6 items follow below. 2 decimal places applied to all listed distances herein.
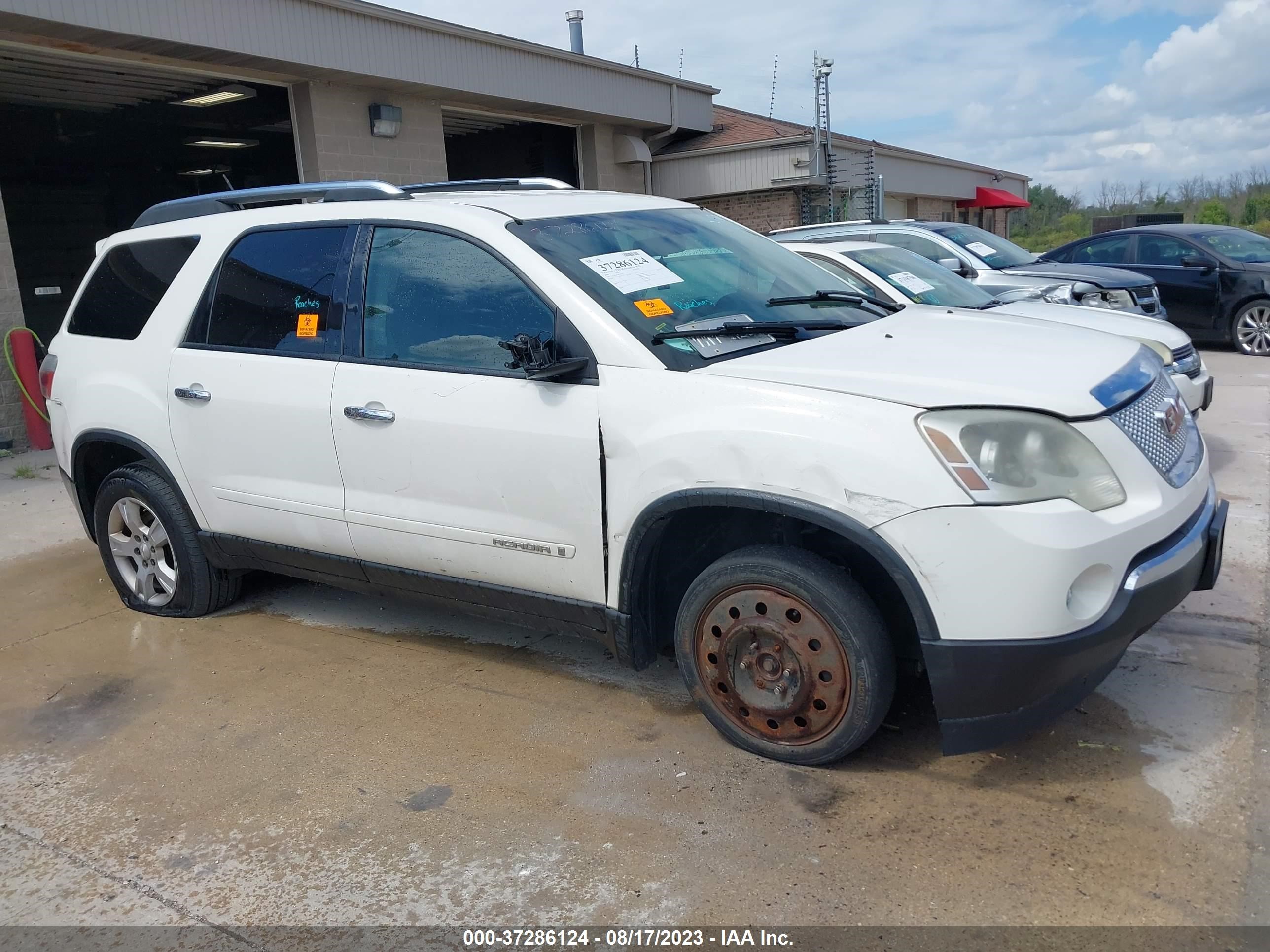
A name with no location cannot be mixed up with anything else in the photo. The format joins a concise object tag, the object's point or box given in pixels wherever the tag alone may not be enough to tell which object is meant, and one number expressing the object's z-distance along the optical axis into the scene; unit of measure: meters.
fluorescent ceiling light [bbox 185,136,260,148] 16.59
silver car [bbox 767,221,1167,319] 9.65
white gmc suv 2.85
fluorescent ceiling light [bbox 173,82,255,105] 12.69
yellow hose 9.23
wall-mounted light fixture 12.63
